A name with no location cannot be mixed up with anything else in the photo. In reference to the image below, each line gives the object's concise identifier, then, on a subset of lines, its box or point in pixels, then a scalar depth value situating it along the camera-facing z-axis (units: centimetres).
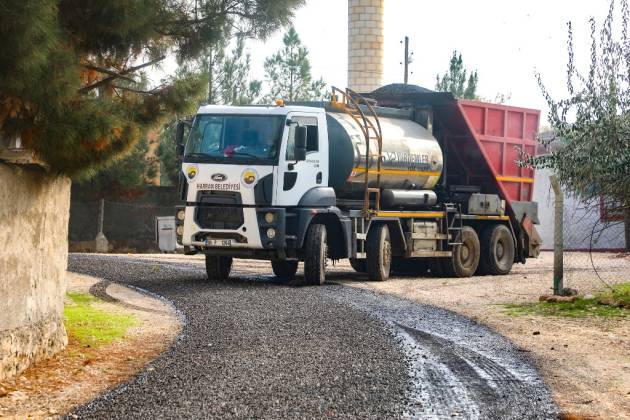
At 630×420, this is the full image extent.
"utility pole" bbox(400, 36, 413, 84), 5225
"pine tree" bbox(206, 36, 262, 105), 4019
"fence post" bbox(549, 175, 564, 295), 1625
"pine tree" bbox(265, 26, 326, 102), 4498
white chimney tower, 4909
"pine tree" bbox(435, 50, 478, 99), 4706
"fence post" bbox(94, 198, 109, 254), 3606
